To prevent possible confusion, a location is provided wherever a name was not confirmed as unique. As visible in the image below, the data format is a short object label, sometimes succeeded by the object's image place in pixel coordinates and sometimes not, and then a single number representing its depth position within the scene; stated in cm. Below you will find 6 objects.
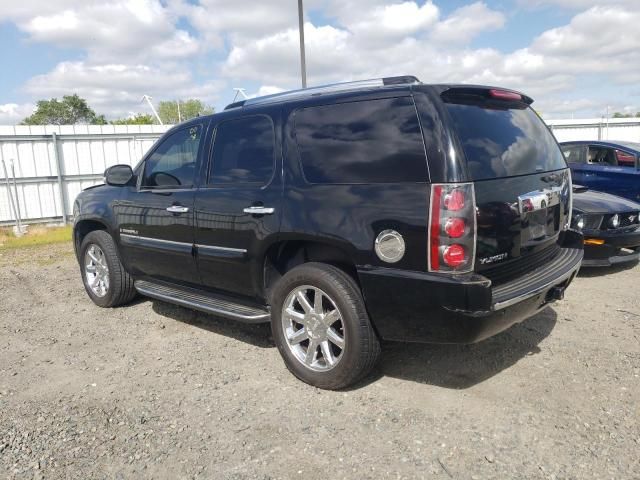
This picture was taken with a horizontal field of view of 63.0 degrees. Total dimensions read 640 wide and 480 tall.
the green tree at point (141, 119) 4803
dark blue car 848
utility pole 1112
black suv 290
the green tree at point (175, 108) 5892
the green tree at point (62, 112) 6097
